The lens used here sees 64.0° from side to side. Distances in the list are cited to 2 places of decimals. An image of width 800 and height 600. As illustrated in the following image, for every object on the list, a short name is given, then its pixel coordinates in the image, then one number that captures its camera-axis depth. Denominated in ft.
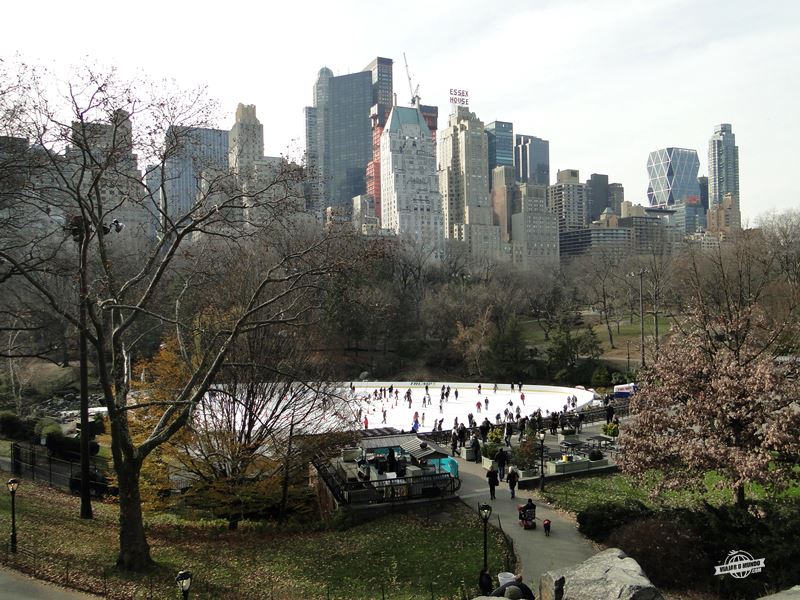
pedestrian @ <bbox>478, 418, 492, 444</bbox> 93.80
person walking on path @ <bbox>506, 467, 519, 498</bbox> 63.52
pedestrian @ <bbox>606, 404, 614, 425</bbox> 101.97
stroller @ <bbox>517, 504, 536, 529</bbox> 54.29
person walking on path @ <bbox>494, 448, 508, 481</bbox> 72.69
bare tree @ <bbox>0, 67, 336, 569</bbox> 40.27
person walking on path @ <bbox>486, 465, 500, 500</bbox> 63.26
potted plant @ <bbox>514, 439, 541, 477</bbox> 72.23
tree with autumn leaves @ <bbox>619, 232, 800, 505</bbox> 46.09
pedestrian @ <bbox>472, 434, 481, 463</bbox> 83.15
